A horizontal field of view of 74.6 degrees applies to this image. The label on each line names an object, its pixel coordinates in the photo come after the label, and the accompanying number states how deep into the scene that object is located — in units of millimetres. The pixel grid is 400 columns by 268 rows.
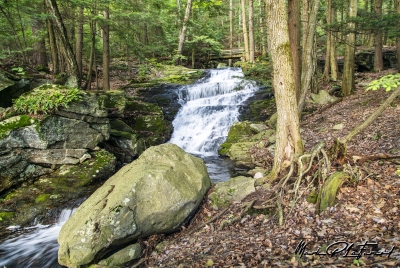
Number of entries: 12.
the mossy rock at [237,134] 11580
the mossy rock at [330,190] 4371
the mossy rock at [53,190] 6629
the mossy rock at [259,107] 13375
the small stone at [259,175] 6606
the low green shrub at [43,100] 8250
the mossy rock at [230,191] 5770
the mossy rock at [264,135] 10756
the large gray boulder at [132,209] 4465
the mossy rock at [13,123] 7723
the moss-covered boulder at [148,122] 12469
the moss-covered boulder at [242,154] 9734
